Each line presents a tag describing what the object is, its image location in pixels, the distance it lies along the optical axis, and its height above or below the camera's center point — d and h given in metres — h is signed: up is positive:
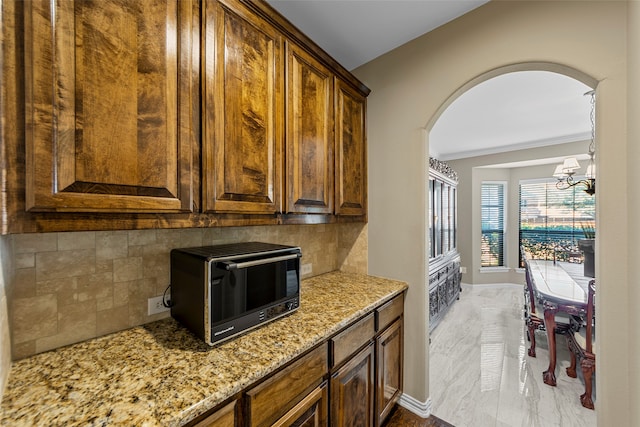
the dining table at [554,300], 2.25 -0.81
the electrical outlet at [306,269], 2.07 -0.47
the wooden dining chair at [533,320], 2.58 -1.16
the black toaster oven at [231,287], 1.02 -0.34
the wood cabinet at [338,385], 0.91 -0.80
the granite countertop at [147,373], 0.70 -0.54
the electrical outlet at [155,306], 1.25 -0.46
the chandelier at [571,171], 2.74 +0.50
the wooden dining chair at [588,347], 2.00 -1.14
